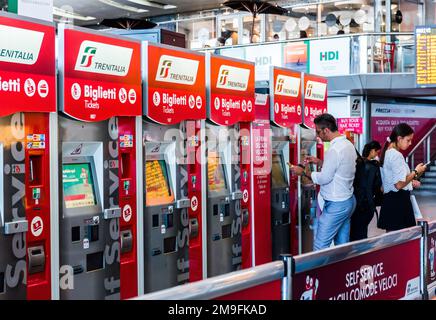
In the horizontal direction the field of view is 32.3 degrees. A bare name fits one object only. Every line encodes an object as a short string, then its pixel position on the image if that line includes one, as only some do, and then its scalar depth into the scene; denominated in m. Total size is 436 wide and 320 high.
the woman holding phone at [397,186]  6.24
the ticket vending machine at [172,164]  5.67
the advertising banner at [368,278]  3.51
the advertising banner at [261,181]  7.23
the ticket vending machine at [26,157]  4.37
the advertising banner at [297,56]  17.53
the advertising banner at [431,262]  4.99
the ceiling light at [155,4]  23.31
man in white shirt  6.16
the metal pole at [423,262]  4.81
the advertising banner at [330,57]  16.77
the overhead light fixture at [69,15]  23.68
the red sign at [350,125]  15.81
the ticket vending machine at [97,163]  4.87
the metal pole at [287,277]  3.31
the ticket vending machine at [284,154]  7.62
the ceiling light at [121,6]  22.84
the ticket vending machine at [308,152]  8.19
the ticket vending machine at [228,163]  6.51
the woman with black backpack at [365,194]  6.48
